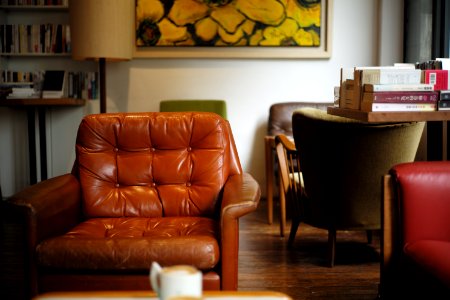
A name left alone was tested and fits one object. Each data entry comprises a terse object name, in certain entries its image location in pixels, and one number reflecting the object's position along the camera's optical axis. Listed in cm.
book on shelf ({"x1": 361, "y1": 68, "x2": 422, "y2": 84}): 223
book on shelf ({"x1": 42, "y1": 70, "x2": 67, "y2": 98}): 470
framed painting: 491
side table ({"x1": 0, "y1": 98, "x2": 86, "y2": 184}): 430
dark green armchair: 277
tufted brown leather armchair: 200
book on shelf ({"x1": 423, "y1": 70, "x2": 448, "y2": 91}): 223
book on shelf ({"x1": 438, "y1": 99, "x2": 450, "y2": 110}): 220
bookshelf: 491
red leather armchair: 193
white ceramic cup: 114
